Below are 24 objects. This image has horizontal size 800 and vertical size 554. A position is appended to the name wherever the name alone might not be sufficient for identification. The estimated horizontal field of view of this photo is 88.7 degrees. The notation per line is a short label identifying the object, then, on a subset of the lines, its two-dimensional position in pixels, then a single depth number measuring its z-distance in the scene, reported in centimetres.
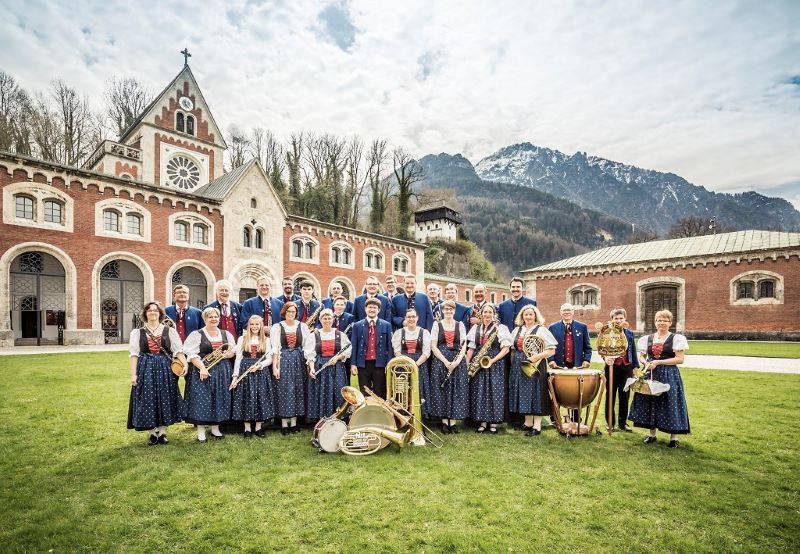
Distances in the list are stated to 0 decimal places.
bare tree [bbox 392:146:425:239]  4912
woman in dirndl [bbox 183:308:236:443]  568
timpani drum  584
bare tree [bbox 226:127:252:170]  4647
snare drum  529
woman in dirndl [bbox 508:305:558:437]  613
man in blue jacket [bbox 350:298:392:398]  636
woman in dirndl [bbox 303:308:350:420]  617
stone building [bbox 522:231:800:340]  2275
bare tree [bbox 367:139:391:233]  4747
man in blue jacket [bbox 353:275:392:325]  695
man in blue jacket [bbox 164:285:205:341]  641
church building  1755
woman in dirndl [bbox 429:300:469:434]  623
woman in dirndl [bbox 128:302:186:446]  548
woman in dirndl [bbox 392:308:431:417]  620
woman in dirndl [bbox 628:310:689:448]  551
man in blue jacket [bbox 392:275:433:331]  727
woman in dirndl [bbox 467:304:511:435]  618
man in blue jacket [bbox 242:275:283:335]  710
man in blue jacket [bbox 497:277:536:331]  681
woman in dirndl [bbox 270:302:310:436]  611
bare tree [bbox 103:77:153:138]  3934
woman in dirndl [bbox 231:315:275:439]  595
